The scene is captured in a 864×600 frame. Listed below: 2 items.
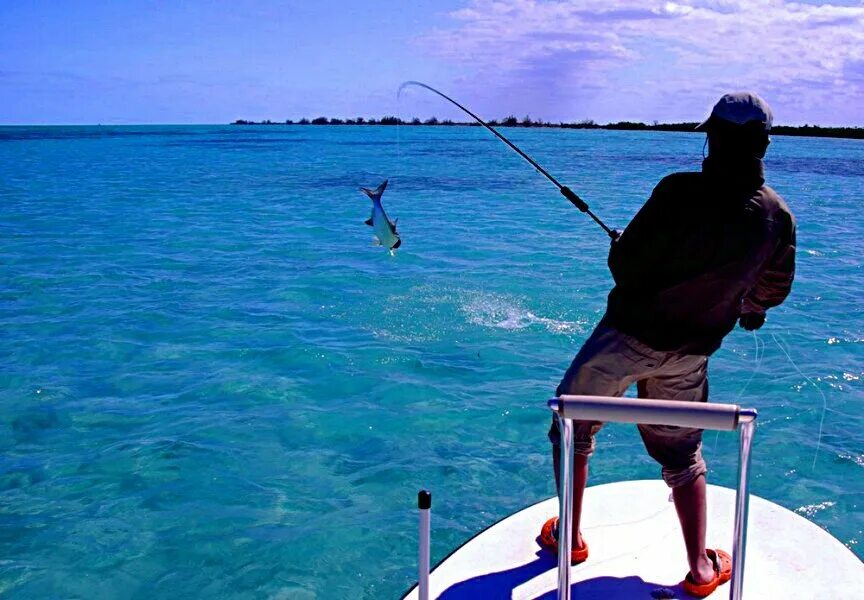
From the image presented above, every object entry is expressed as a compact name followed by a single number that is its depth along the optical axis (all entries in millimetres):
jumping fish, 7051
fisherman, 2881
